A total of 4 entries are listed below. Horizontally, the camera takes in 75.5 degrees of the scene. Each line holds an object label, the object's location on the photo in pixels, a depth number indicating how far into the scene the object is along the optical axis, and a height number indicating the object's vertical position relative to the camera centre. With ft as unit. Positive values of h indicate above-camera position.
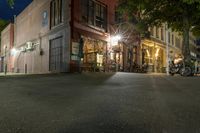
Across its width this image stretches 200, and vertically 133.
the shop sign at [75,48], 34.19 +5.08
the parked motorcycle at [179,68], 29.50 -0.24
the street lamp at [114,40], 42.82 +8.97
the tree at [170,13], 31.14 +14.06
